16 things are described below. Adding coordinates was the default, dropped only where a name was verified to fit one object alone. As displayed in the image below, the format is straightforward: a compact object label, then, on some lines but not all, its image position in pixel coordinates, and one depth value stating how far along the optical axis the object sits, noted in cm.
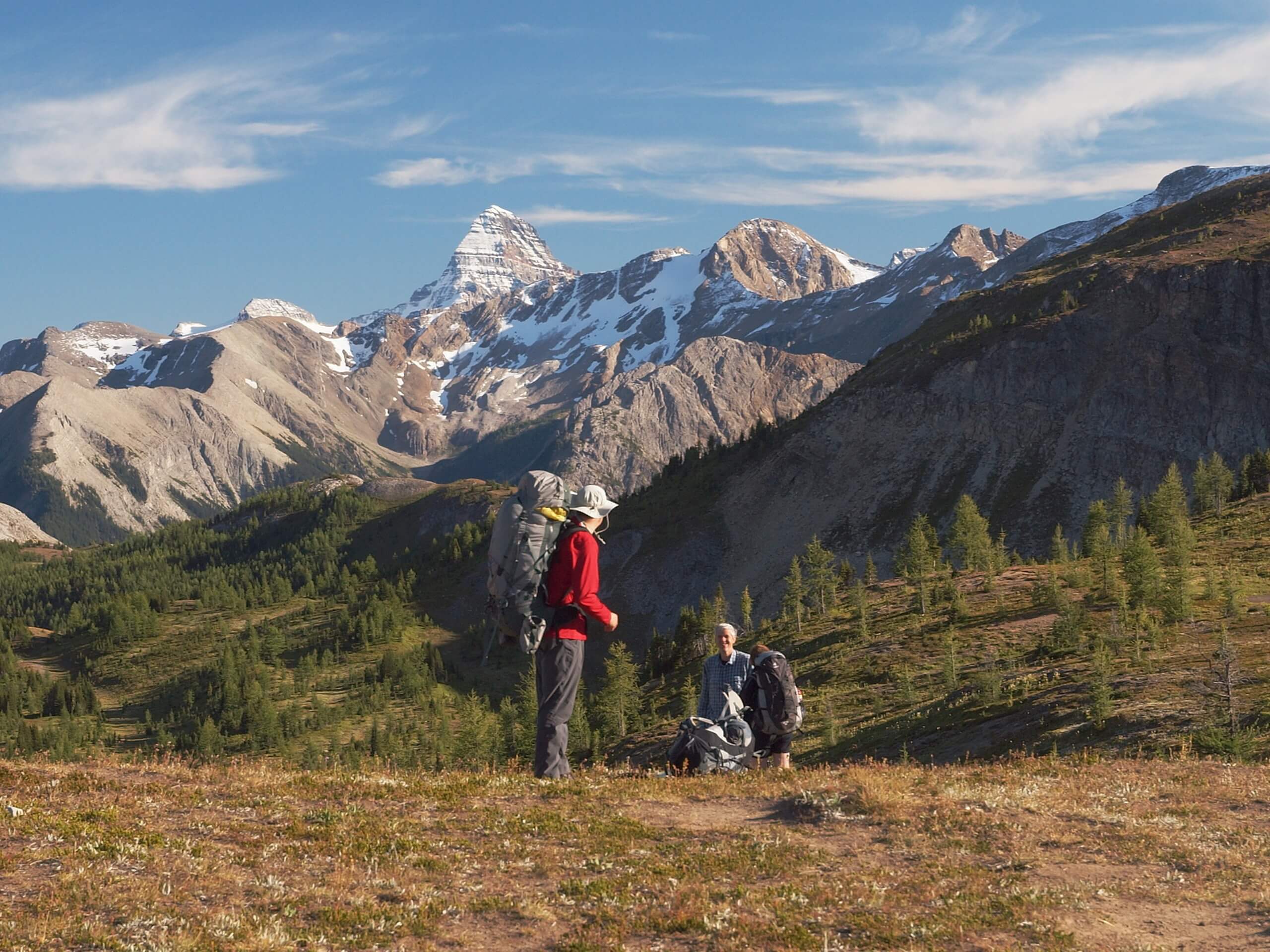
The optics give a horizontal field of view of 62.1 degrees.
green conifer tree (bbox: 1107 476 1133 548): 8112
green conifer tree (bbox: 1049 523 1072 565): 6756
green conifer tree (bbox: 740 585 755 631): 10044
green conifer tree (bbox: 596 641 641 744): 7606
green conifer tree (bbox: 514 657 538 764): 7738
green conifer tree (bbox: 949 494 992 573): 8407
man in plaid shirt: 2245
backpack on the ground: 2191
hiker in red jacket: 1920
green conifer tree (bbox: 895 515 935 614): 6575
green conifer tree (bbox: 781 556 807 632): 8518
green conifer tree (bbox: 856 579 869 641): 6397
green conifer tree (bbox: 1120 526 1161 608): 4744
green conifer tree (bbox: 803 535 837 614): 8894
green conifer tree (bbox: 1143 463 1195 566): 5566
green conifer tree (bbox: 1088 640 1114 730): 3009
